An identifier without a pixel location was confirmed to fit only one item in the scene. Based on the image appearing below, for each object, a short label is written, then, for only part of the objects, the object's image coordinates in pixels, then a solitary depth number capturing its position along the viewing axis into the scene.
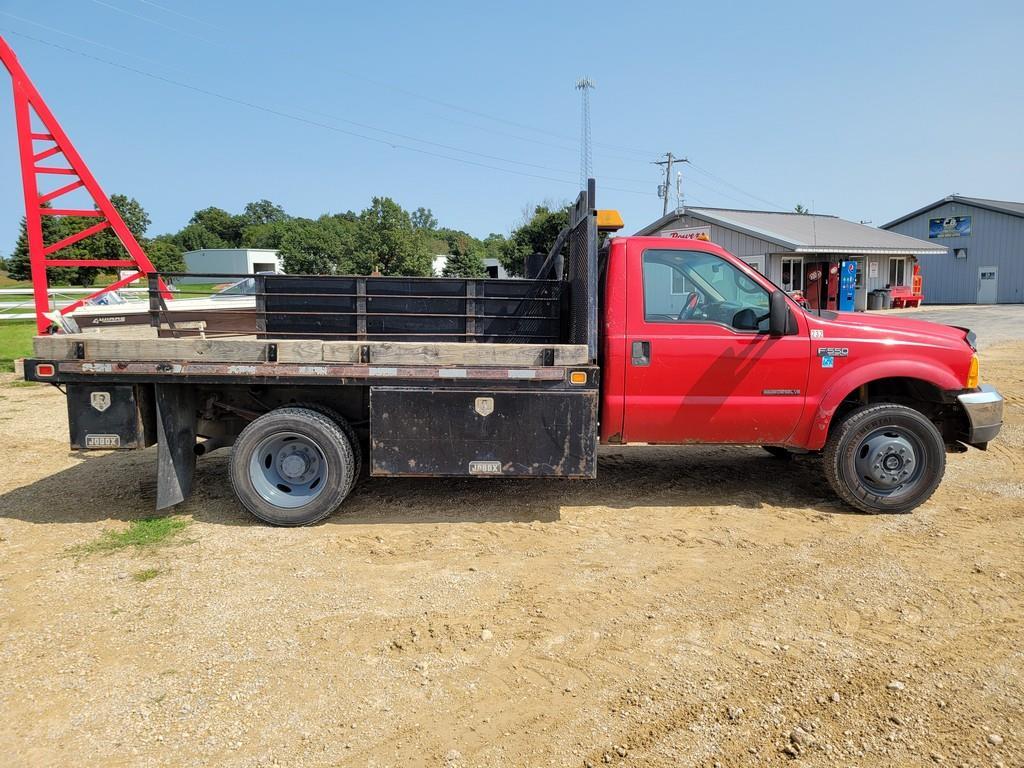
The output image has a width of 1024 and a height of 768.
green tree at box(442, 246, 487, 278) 43.44
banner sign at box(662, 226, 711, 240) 28.75
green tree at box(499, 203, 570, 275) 36.38
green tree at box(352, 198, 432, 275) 40.56
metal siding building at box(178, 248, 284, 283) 59.20
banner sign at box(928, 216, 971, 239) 35.69
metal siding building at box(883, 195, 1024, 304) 33.84
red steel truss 10.50
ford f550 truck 5.08
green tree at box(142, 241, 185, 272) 52.28
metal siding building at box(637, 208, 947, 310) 26.80
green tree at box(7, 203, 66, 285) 39.12
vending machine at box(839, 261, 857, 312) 27.86
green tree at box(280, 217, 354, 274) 45.50
